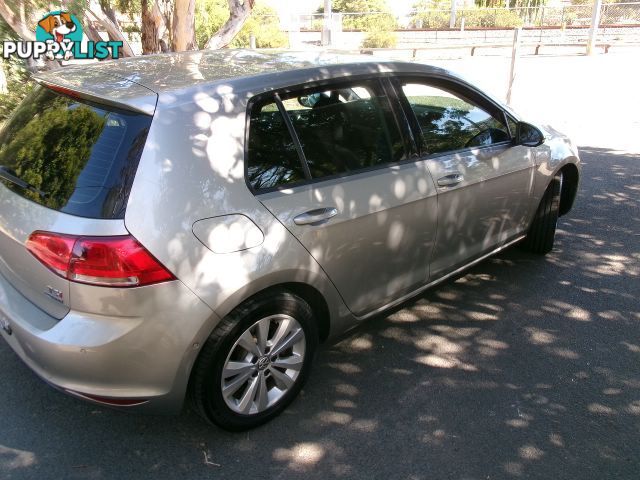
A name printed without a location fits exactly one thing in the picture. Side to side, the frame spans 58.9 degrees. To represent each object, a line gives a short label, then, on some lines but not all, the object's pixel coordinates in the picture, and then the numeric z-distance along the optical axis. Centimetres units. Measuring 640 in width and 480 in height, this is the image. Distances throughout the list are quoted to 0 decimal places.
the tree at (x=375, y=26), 2866
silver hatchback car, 230
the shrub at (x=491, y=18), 3481
